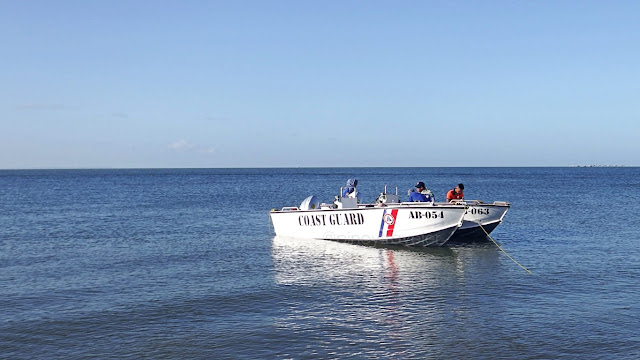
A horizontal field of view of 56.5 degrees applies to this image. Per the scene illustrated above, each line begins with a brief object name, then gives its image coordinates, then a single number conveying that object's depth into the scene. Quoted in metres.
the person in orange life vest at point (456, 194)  27.95
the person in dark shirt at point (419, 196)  26.88
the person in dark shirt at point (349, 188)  28.61
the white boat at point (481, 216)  27.98
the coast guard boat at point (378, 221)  25.47
